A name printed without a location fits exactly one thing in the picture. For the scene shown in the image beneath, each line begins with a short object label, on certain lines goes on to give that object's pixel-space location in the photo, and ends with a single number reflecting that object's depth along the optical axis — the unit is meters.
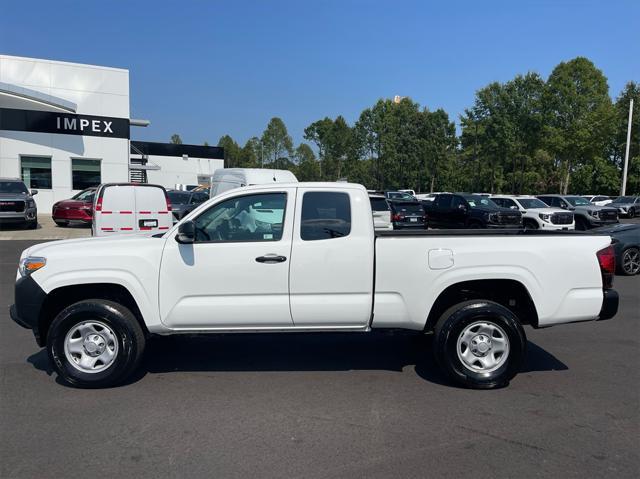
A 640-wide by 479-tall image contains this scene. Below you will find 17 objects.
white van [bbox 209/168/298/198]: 13.02
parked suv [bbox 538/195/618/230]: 24.45
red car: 21.34
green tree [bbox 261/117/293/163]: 86.88
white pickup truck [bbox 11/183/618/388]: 4.88
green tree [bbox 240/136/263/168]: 89.19
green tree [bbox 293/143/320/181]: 75.50
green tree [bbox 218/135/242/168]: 99.97
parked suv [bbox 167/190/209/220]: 22.58
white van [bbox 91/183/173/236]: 12.08
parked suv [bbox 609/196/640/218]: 33.29
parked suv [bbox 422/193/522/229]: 20.97
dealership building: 25.30
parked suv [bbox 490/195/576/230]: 21.15
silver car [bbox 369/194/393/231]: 14.58
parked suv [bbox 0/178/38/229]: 19.08
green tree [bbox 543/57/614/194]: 44.28
